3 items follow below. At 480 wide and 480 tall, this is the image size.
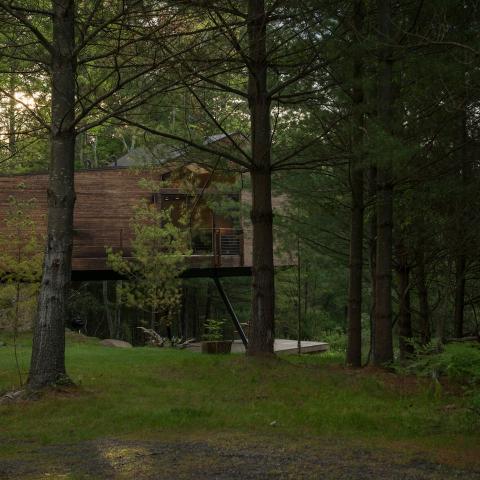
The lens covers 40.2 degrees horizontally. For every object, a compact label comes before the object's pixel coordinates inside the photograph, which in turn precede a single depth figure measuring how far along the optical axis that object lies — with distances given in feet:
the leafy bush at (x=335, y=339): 100.73
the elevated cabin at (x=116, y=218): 64.59
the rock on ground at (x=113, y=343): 67.82
